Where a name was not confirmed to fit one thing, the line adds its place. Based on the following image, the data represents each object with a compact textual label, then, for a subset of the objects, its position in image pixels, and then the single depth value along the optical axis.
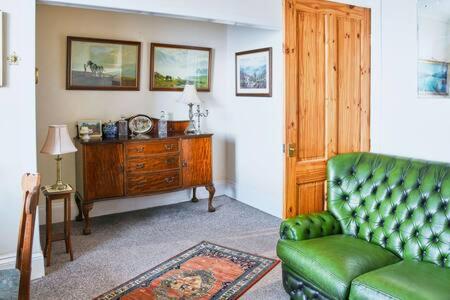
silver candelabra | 5.25
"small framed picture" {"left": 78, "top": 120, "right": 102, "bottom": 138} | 4.48
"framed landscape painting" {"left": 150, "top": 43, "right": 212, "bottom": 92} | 4.98
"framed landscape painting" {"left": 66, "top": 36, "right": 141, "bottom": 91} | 4.46
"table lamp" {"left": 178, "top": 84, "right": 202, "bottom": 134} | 4.88
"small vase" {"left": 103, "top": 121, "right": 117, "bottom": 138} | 4.56
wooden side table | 3.37
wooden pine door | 3.40
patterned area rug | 2.87
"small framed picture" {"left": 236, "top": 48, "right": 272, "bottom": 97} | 4.72
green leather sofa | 2.17
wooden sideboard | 4.15
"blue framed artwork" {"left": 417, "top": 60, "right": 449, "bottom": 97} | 3.33
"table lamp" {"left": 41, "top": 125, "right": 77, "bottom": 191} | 3.37
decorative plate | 4.78
